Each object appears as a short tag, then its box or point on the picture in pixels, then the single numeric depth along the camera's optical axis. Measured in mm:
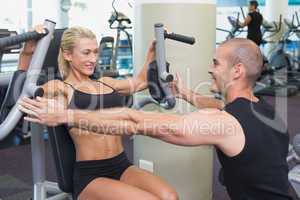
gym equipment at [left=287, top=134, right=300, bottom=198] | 2535
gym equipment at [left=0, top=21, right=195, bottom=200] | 1858
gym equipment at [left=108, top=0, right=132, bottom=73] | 6324
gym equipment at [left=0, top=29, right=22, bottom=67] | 3370
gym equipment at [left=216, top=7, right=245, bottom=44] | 7805
